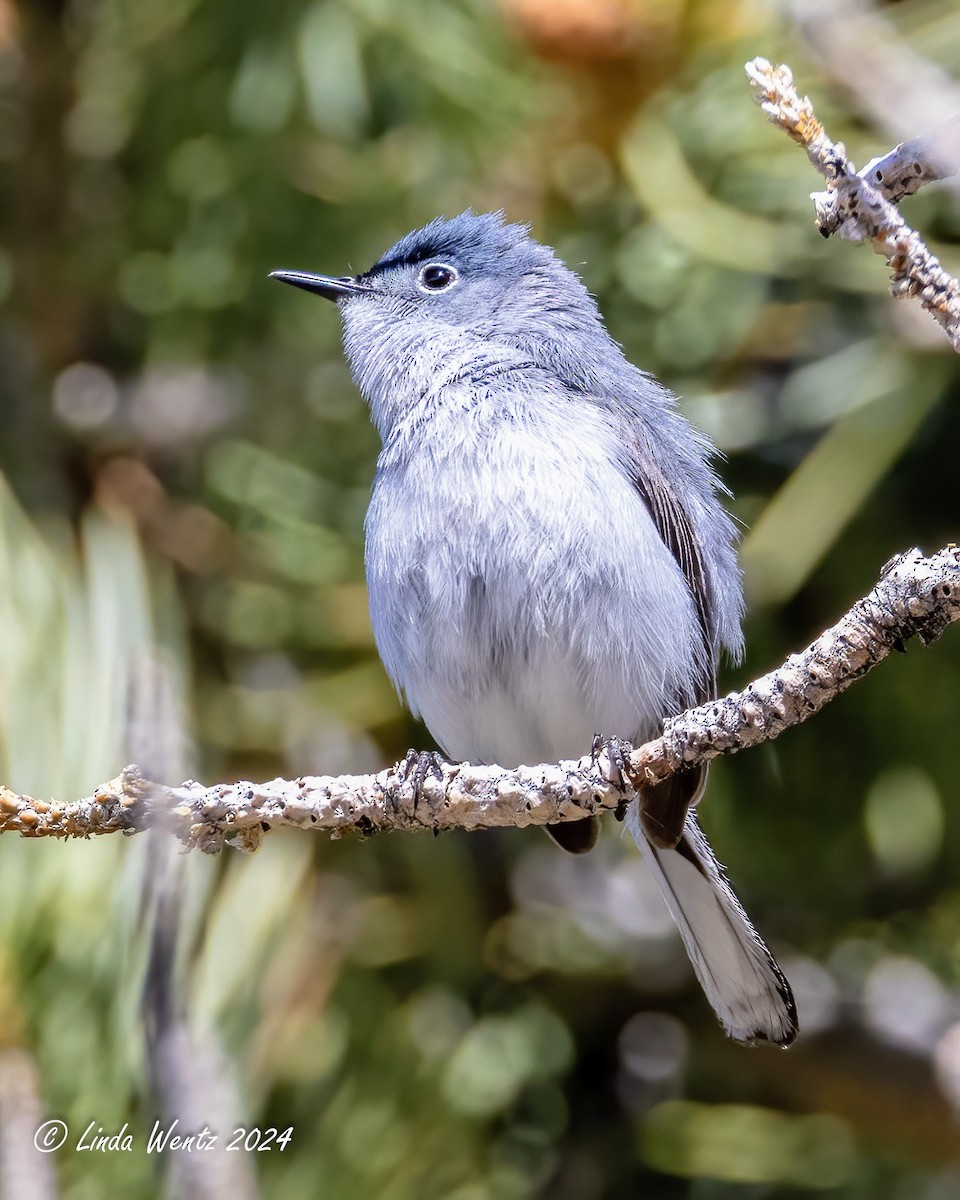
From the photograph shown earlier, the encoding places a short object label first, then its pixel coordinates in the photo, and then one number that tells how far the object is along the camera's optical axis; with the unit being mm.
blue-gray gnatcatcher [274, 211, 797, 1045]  2704
